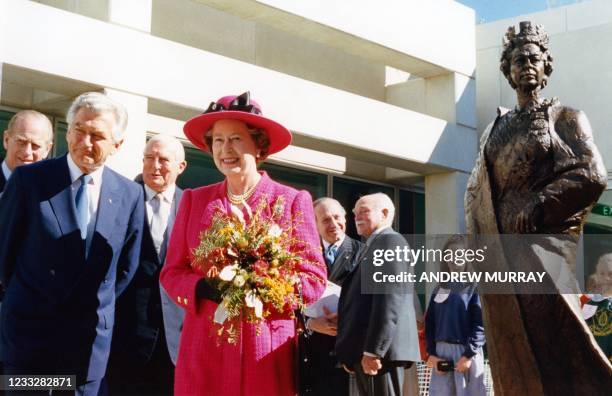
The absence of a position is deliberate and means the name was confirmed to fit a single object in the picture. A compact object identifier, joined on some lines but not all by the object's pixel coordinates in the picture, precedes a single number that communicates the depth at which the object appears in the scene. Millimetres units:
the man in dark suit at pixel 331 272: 5773
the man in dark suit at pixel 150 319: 4551
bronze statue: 4285
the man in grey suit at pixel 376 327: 5250
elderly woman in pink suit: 3510
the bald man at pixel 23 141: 4918
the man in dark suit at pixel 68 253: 3652
